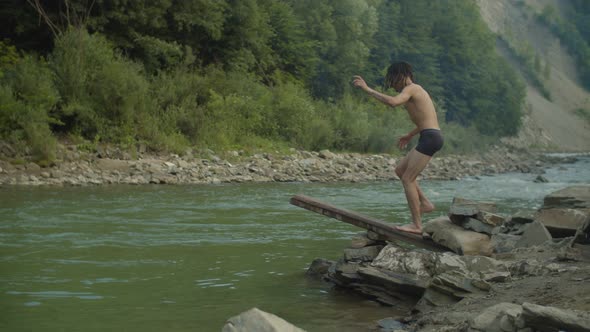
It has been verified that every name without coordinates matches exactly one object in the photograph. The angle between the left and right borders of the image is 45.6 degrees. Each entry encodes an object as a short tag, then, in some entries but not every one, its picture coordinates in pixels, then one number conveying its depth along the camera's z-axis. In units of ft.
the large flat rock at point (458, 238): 25.57
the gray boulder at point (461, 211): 26.50
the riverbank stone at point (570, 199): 30.78
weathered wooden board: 26.35
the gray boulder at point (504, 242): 28.20
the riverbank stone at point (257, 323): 15.29
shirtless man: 24.99
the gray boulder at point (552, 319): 14.57
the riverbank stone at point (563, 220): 27.50
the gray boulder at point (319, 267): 27.76
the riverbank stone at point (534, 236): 27.14
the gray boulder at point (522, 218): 32.19
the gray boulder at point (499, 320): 15.94
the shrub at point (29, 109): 65.87
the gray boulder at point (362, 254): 26.73
